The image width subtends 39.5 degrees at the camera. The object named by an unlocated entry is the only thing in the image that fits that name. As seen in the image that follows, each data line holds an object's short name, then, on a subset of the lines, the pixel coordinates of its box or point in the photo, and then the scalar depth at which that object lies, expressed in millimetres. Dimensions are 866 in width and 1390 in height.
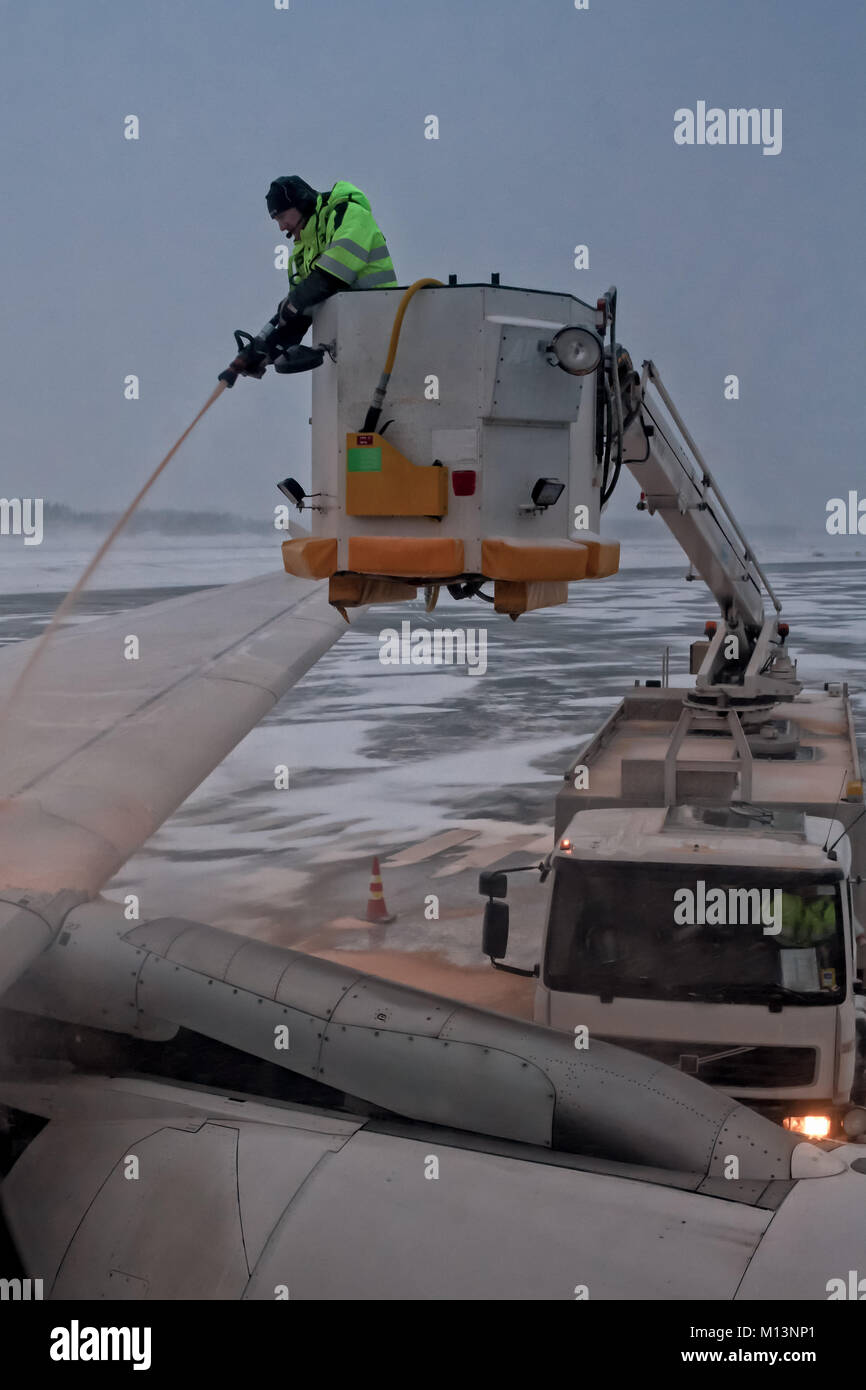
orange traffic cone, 14547
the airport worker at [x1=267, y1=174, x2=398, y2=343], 5301
